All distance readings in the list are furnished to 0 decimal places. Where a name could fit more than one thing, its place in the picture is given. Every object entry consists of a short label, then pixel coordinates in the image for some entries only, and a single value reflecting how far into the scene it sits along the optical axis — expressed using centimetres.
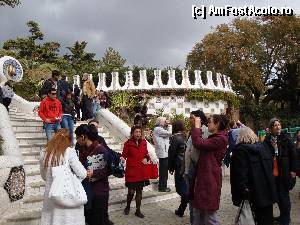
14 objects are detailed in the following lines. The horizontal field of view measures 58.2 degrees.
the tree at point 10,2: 1028
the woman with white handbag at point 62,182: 265
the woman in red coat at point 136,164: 447
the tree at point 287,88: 2200
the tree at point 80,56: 2919
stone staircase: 422
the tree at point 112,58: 2892
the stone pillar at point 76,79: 1674
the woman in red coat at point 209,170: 310
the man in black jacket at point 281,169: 384
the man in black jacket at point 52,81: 600
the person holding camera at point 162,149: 575
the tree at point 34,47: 2502
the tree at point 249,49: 2210
